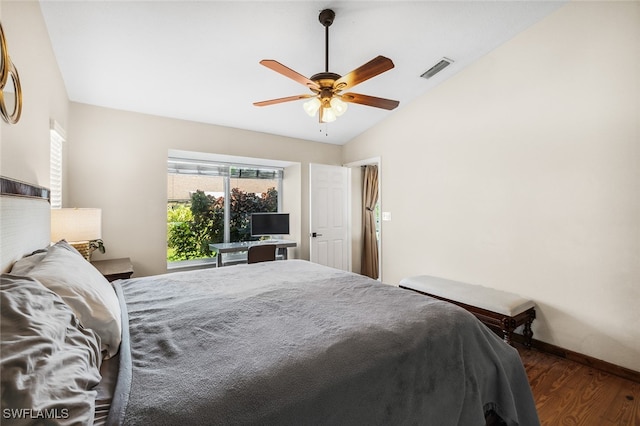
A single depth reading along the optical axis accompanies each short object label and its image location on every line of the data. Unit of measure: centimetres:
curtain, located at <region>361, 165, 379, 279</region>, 545
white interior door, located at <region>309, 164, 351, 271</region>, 475
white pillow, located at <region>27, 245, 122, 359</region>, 108
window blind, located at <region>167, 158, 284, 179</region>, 431
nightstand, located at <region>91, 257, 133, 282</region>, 267
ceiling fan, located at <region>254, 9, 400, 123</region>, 197
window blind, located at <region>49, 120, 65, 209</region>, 247
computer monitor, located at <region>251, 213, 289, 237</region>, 471
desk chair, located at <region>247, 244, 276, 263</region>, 359
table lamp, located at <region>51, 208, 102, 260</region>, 229
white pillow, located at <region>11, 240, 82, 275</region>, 124
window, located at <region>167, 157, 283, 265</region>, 437
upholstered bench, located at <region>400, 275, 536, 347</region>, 260
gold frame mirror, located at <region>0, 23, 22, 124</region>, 133
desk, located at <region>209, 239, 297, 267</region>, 407
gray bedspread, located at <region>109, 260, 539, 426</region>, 89
